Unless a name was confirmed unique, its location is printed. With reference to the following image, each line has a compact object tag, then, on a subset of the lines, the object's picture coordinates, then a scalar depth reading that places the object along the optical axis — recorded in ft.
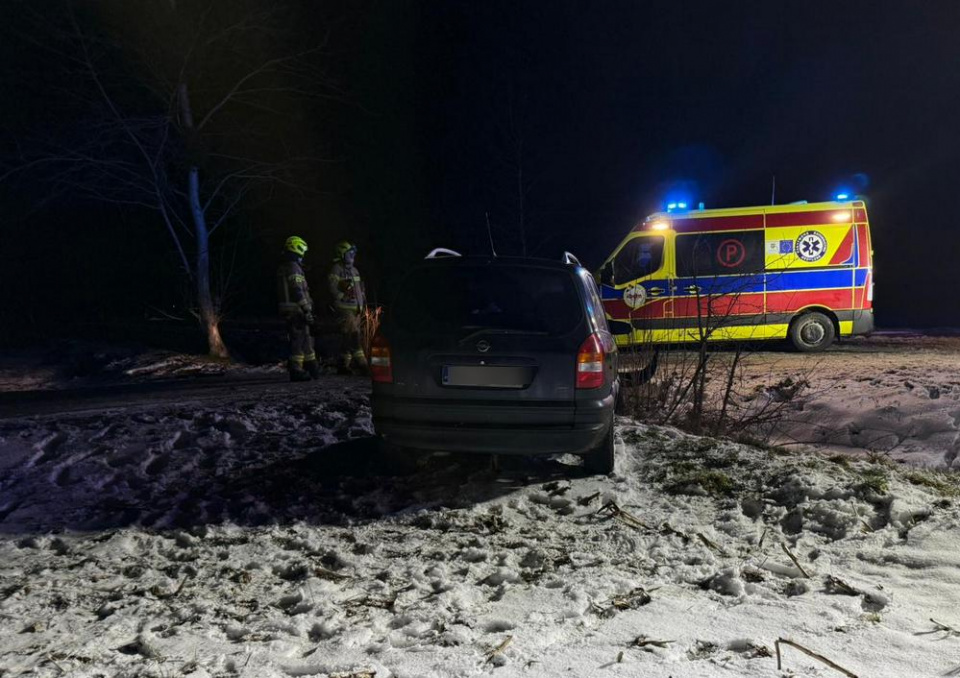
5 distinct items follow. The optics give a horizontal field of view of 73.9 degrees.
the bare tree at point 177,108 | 36.37
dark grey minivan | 13.28
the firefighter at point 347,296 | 30.45
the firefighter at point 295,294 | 27.12
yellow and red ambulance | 37.37
